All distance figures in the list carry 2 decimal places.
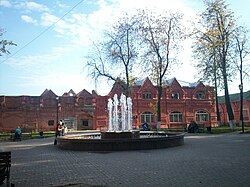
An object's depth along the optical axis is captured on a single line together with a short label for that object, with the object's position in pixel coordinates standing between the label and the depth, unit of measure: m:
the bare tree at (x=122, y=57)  34.81
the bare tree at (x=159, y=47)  34.72
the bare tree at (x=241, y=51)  31.98
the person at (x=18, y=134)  24.04
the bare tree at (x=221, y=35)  30.94
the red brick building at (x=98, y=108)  43.44
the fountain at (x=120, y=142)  13.78
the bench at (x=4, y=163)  6.41
